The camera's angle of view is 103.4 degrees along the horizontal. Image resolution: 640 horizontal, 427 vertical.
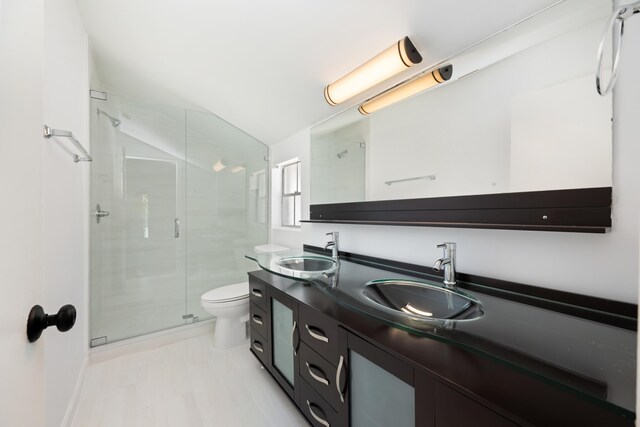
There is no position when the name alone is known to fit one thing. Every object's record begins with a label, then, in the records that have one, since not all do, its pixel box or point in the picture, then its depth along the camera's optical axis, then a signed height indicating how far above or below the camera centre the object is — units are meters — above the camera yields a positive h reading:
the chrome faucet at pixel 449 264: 1.20 -0.24
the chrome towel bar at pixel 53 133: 1.06 +0.33
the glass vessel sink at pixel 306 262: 1.88 -0.39
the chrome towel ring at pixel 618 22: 0.56 +0.44
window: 2.55 +0.17
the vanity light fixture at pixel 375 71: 1.21 +0.75
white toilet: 2.16 -0.89
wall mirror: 0.89 +0.38
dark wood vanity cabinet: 0.74 -0.67
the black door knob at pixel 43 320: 0.54 -0.25
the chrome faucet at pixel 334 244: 1.91 -0.25
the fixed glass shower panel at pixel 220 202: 2.67 +0.10
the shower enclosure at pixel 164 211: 2.23 -0.01
